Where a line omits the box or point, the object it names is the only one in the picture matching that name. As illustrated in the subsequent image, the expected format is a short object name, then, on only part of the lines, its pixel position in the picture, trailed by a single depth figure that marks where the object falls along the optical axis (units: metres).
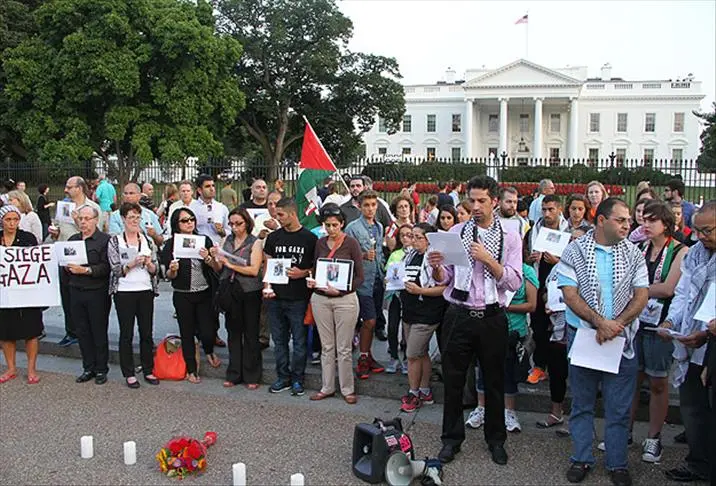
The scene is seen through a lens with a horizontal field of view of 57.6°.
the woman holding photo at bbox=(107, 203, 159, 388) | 7.05
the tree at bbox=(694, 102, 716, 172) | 51.66
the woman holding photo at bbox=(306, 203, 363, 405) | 6.47
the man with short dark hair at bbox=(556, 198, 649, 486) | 4.64
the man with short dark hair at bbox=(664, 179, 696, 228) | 8.18
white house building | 76.19
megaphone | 4.79
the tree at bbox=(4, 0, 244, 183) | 30.03
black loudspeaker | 4.86
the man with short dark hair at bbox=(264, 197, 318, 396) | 6.73
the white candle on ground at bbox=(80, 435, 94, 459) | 5.41
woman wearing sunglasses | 7.12
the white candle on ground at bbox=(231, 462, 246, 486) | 4.75
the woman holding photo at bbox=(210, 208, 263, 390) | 7.01
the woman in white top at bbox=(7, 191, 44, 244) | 8.85
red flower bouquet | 5.05
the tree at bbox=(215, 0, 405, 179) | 47.06
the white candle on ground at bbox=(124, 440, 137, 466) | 5.28
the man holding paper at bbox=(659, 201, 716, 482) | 4.51
